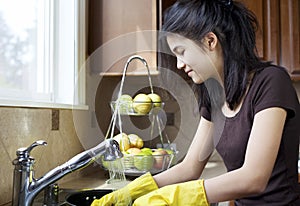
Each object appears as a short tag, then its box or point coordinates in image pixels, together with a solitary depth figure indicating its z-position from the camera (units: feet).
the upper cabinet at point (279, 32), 6.42
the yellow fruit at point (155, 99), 5.39
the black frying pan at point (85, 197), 3.56
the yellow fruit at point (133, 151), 4.89
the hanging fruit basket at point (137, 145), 4.81
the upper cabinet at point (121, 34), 5.54
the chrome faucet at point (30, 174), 3.19
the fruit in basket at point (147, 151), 4.90
